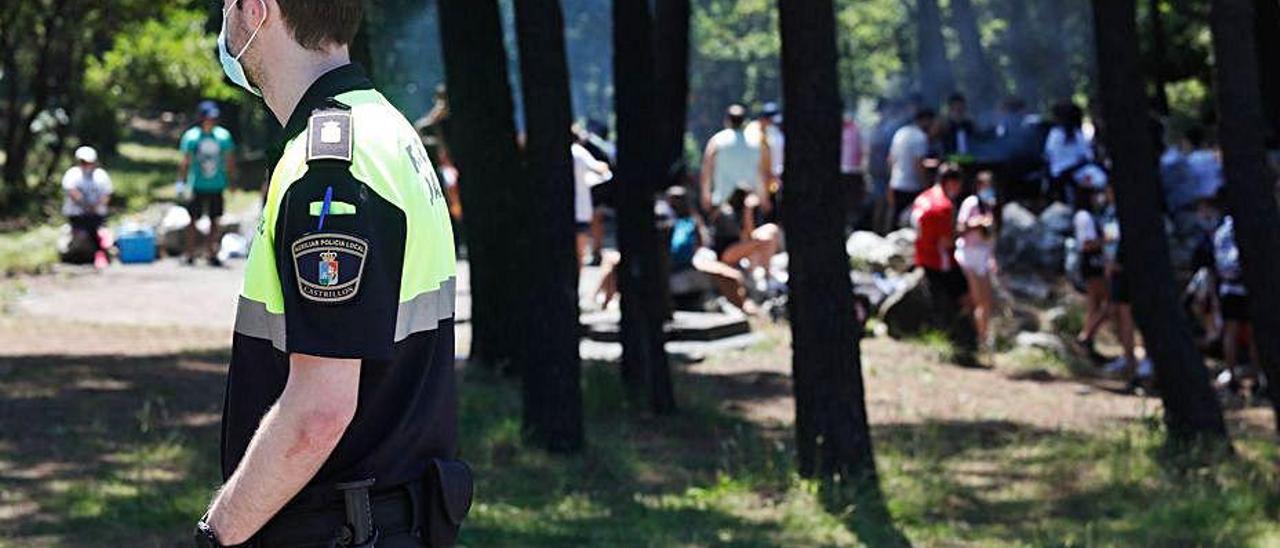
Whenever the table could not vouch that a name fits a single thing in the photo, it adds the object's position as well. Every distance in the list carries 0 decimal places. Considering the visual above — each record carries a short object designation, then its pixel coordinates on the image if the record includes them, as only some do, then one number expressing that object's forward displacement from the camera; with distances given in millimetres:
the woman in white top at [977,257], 16344
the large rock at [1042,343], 16859
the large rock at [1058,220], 20297
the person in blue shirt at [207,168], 22156
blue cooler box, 22359
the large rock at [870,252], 19344
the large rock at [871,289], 17672
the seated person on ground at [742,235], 18234
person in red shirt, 16531
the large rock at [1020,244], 20281
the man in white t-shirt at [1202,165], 19320
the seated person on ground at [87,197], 21641
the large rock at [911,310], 17000
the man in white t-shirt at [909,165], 21453
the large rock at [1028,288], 19422
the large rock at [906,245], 19531
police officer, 3262
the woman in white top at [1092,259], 16125
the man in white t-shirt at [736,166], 19891
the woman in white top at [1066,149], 21594
